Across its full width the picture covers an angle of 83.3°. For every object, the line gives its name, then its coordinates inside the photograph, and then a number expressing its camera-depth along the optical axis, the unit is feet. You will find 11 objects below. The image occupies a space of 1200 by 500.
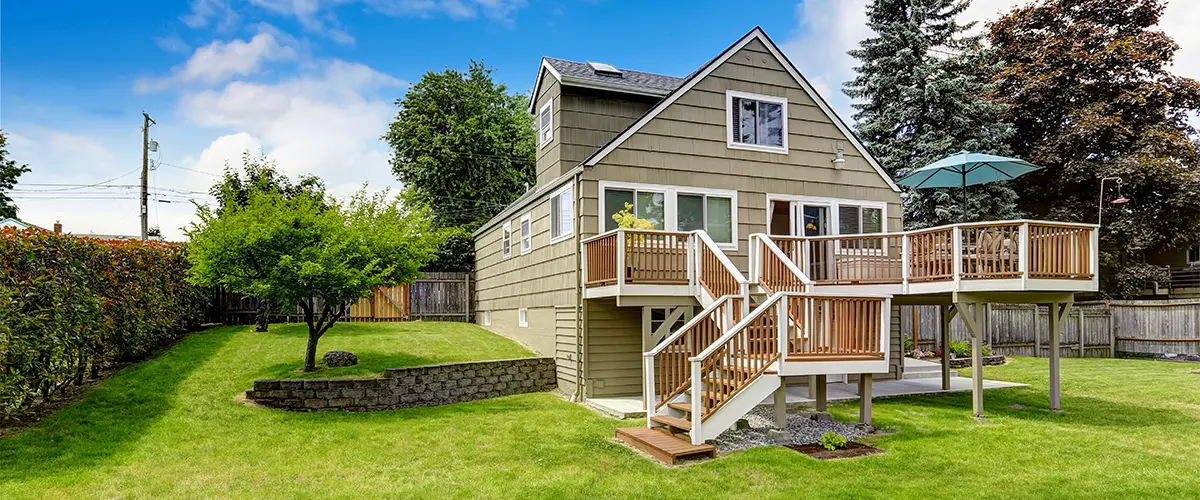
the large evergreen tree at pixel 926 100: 73.15
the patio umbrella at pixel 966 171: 36.91
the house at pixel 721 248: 27.71
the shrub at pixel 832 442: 26.04
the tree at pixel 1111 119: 74.74
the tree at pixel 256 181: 71.97
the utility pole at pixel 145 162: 72.43
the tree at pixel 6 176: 77.92
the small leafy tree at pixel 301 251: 36.76
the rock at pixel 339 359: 39.88
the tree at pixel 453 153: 97.76
